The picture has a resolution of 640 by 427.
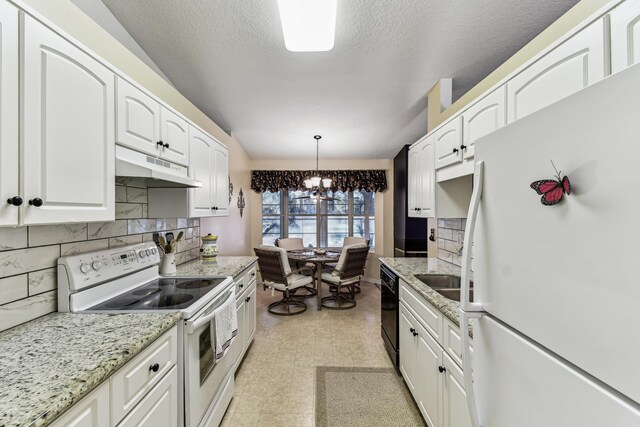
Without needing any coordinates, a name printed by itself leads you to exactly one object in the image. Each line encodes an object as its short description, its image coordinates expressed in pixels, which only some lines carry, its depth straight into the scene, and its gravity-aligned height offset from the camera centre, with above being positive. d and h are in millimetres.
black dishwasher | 2141 -887
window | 5352 -107
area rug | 1714 -1372
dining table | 3711 -666
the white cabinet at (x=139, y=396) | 751 -628
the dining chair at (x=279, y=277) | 3348 -867
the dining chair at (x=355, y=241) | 4499 -532
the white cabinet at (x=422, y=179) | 2197 +310
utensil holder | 1961 -389
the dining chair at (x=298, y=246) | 4184 -649
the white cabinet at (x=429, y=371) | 1191 -883
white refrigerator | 428 -121
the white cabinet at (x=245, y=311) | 2119 -900
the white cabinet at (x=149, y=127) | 1312 +525
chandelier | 3852 +446
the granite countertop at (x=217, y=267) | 2018 -468
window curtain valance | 5020 +660
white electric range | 1234 -477
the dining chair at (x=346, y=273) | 3604 -874
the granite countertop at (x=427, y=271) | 1258 -467
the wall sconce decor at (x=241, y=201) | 4216 +201
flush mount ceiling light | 1249 +997
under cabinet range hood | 1261 +234
